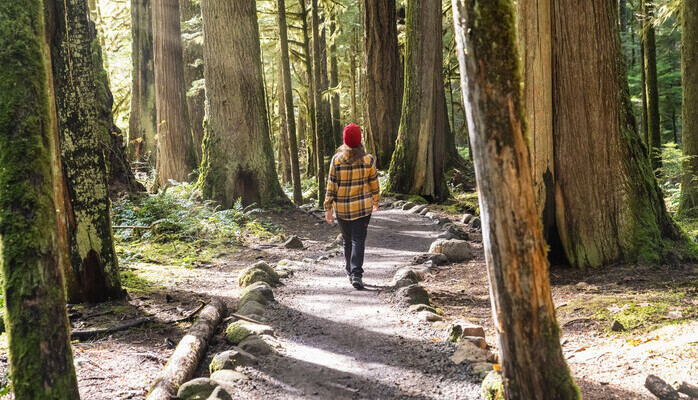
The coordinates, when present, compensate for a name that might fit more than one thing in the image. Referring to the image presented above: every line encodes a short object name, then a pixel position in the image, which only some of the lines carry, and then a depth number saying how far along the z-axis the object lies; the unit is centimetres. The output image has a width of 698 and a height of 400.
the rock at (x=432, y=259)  836
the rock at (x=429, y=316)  536
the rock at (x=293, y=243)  1018
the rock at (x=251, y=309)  569
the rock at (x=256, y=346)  466
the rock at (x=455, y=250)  852
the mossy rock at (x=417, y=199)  1401
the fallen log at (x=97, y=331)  500
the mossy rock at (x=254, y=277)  697
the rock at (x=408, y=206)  1338
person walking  688
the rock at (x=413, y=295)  594
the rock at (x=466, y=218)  1174
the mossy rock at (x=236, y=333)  502
